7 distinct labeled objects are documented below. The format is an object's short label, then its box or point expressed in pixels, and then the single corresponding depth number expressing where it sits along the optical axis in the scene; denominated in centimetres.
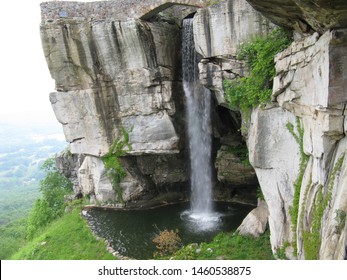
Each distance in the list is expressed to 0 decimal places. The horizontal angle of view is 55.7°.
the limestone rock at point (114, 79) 1898
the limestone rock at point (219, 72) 1545
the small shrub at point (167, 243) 1466
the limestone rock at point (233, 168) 2012
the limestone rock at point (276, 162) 1146
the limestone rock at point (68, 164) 2595
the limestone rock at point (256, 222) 1495
